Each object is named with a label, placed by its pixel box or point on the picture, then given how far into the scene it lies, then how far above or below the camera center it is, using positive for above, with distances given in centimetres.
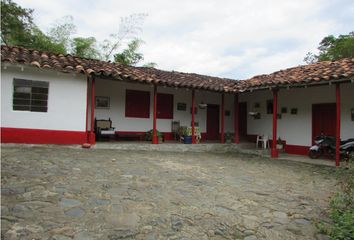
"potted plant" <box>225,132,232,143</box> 1510 -39
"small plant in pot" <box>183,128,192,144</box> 1329 -34
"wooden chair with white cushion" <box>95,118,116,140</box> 1236 -11
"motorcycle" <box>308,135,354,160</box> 1061 -56
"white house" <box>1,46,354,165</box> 997 +111
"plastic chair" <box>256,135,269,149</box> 1450 -49
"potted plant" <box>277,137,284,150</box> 1391 -62
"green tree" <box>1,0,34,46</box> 1927 +644
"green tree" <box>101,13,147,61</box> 2522 +803
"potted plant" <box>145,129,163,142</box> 1288 -34
